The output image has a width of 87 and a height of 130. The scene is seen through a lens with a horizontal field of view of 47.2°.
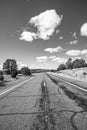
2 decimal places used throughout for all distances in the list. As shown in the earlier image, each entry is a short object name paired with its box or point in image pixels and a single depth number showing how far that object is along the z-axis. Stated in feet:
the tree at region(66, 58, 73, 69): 402.03
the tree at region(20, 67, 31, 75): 168.66
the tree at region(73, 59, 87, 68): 363.66
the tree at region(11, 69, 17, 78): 111.51
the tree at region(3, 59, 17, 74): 288.30
